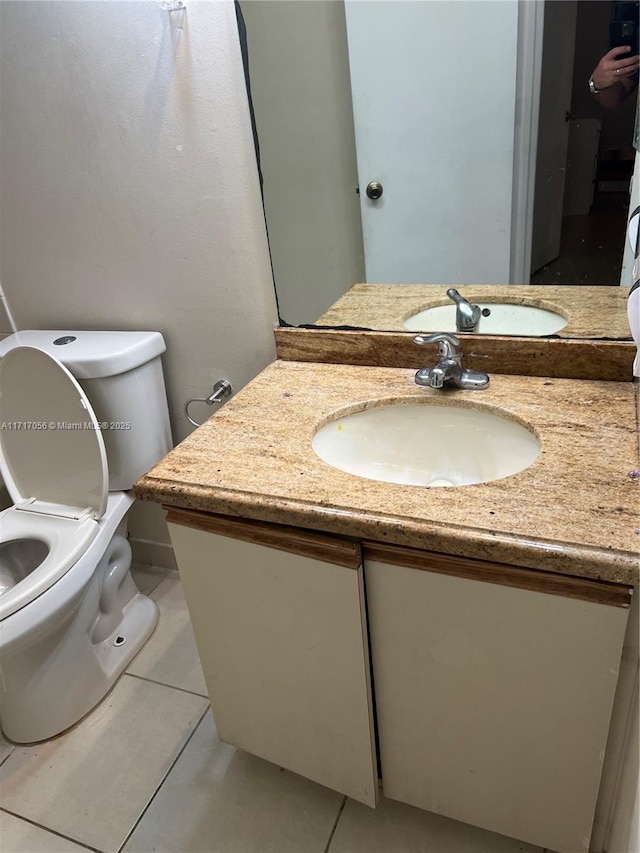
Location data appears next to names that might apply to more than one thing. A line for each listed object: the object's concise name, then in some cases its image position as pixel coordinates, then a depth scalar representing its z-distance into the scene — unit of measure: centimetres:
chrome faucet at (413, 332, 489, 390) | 110
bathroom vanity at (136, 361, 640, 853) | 76
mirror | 99
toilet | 132
